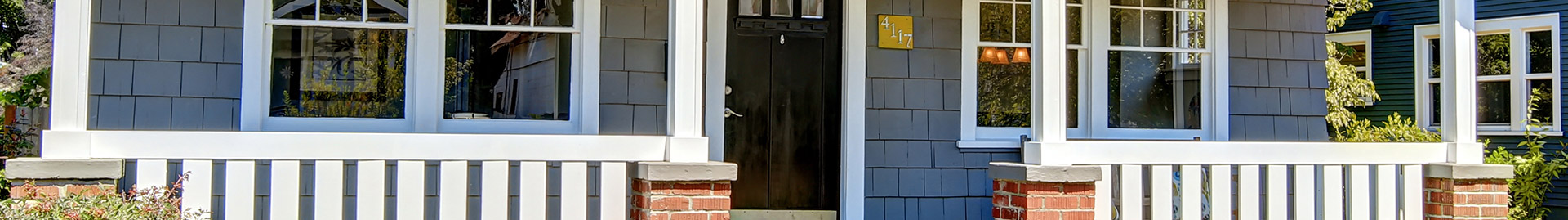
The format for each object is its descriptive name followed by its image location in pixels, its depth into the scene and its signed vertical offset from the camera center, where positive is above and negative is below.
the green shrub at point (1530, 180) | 8.73 -0.32
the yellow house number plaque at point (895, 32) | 5.91 +0.40
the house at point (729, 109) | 4.25 +0.06
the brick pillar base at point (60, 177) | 3.98 -0.17
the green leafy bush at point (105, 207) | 3.81 -0.25
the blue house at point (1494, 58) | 9.97 +0.55
